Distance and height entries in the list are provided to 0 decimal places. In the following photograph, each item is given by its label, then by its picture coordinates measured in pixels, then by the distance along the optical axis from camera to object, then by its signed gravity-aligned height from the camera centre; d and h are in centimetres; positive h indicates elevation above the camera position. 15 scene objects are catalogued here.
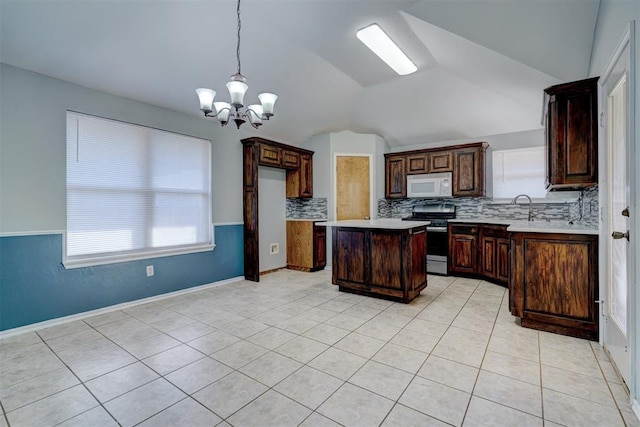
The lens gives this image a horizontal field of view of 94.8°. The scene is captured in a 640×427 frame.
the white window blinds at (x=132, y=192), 308 +28
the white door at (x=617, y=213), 175 -1
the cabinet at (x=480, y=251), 407 -58
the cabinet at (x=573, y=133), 240 +67
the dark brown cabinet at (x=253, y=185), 457 +47
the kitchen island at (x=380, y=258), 334 -54
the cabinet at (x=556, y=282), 239 -61
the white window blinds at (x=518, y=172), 457 +64
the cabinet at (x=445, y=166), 482 +82
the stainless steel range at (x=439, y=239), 479 -43
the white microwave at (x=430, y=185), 507 +49
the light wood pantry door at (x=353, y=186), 548 +51
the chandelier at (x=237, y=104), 232 +97
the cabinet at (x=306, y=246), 528 -59
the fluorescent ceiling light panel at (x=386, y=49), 320 +196
